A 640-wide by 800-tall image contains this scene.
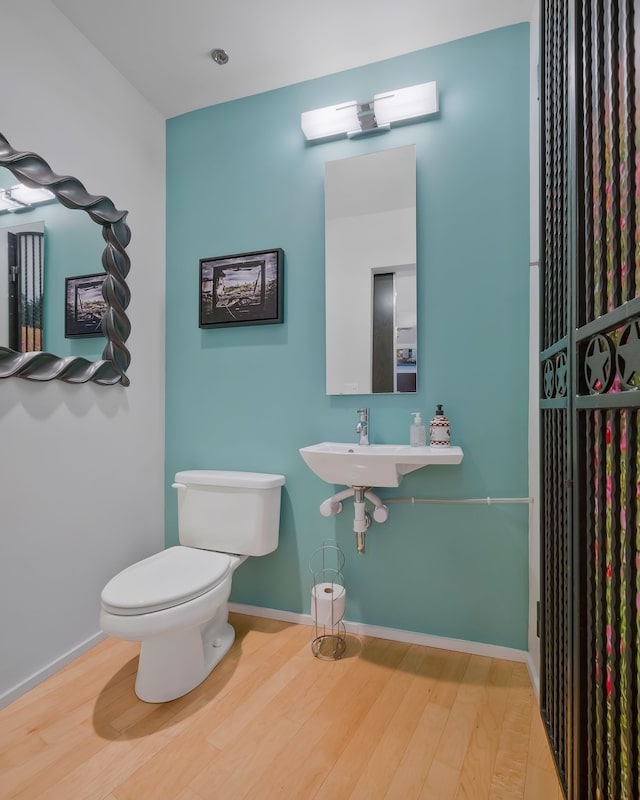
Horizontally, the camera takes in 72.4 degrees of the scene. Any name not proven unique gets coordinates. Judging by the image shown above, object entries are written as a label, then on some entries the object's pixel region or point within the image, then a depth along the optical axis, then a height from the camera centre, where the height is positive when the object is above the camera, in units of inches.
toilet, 57.1 -26.3
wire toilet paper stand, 73.2 -34.4
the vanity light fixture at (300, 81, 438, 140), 73.7 +49.8
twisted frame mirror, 62.8 +20.0
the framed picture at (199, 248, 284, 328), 83.6 +21.3
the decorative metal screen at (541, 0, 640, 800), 28.5 -0.2
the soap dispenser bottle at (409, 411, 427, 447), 72.1 -6.0
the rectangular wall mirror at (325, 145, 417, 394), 75.7 +22.1
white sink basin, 63.7 -9.8
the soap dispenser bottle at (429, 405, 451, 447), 70.8 -5.6
